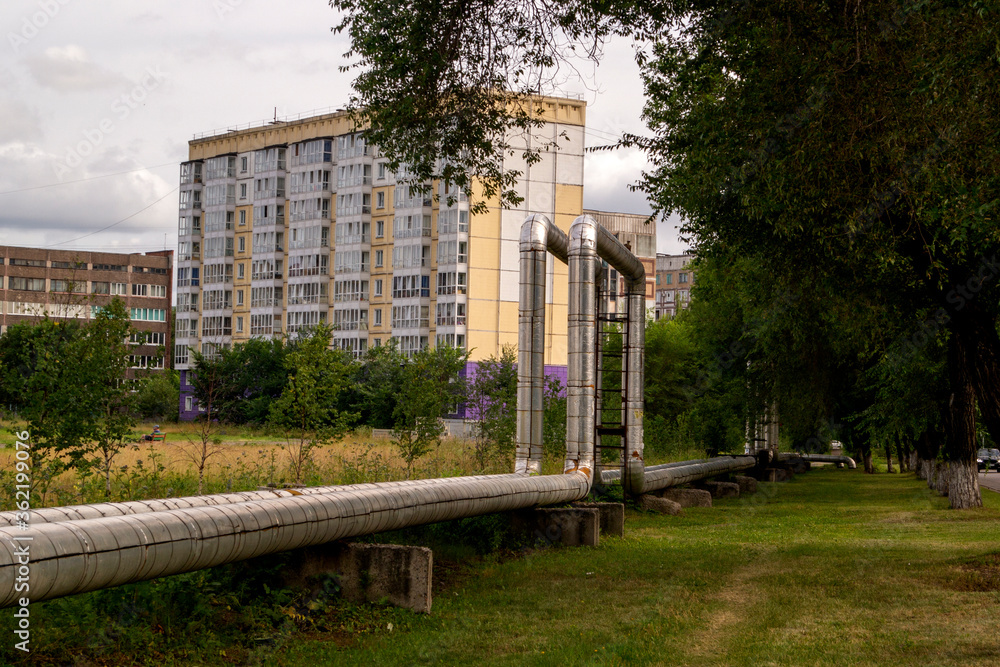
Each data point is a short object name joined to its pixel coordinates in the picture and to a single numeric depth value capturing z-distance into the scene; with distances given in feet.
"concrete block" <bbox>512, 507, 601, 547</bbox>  52.95
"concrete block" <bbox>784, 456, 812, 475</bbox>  160.25
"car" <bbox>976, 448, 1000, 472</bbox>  210.20
